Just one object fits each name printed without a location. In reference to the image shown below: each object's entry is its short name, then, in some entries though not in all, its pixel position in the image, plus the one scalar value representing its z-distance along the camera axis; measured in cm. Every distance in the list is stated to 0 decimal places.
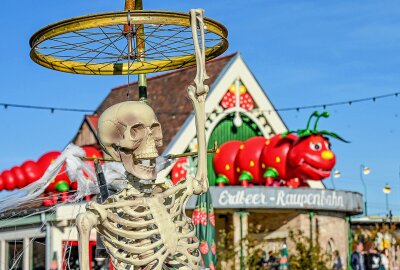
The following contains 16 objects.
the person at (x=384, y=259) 1571
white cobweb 653
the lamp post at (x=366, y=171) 2639
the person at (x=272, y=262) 1989
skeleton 460
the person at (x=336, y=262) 2022
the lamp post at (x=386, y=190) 2734
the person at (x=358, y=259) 1599
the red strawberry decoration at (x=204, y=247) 1090
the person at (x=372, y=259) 1554
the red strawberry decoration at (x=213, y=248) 1155
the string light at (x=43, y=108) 1777
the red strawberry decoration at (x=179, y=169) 2109
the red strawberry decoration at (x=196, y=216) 1056
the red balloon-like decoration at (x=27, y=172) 2094
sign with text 2106
